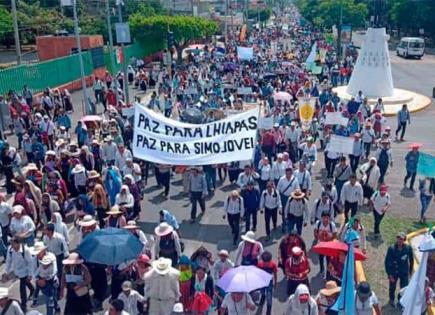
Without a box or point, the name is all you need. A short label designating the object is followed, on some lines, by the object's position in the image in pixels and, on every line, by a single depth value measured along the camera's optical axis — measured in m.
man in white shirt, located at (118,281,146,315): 7.95
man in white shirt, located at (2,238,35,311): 9.05
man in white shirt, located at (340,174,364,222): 12.06
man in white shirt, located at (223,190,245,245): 11.56
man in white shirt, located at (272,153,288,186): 13.27
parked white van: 56.50
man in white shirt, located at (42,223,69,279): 9.62
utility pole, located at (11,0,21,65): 25.69
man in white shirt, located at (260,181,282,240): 11.89
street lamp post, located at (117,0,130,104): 25.98
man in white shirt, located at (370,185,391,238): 11.74
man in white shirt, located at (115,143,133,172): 14.17
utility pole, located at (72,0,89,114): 23.80
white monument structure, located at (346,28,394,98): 29.92
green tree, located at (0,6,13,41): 52.63
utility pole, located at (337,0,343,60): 48.88
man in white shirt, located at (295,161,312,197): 12.62
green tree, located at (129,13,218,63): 45.09
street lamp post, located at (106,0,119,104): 24.92
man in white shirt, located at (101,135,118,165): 14.91
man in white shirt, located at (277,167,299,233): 12.34
